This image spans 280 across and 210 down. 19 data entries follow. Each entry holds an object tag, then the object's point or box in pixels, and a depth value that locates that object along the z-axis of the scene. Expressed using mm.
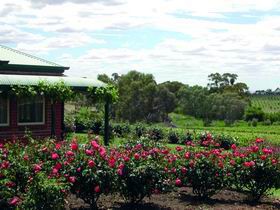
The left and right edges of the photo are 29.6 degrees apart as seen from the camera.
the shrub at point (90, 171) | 8009
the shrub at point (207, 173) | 9602
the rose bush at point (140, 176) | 8516
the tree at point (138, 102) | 49688
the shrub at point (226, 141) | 23375
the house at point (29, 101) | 19719
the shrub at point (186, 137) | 25172
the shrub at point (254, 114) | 50375
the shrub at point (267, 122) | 47800
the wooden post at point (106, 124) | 20775
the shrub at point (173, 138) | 25703
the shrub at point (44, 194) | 6957
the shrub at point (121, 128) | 27898
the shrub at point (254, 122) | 45225
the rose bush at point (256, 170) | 9805
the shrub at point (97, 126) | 29234
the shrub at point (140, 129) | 27109
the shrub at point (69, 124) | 25423
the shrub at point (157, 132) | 26228
